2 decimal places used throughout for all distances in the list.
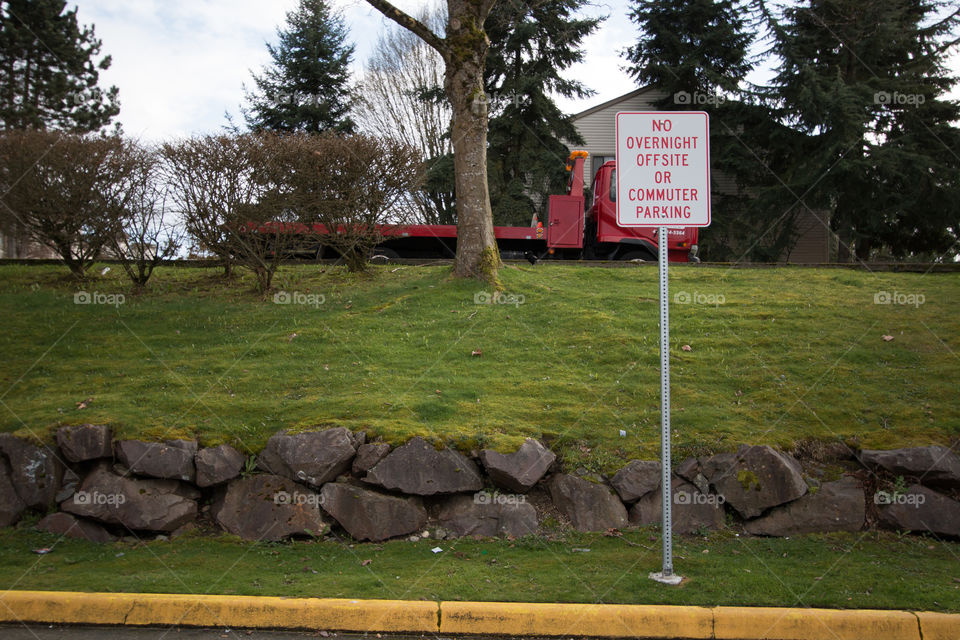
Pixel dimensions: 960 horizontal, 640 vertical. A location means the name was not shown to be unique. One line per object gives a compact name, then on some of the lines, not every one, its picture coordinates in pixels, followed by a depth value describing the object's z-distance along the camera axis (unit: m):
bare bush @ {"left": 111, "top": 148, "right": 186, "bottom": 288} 11.20
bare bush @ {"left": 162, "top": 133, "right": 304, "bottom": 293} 10.49
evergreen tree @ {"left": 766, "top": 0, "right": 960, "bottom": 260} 20.33
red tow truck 15.96
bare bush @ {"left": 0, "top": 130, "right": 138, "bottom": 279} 11.03
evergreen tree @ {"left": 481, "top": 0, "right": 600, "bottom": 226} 23.97
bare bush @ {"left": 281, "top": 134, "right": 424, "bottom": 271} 11.35
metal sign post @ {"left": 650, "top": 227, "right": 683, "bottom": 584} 5.29
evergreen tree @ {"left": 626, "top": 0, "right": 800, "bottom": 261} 23.09
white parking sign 5.52
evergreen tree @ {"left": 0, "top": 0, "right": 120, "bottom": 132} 24.12
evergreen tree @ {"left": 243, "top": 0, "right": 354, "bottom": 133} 26.55
